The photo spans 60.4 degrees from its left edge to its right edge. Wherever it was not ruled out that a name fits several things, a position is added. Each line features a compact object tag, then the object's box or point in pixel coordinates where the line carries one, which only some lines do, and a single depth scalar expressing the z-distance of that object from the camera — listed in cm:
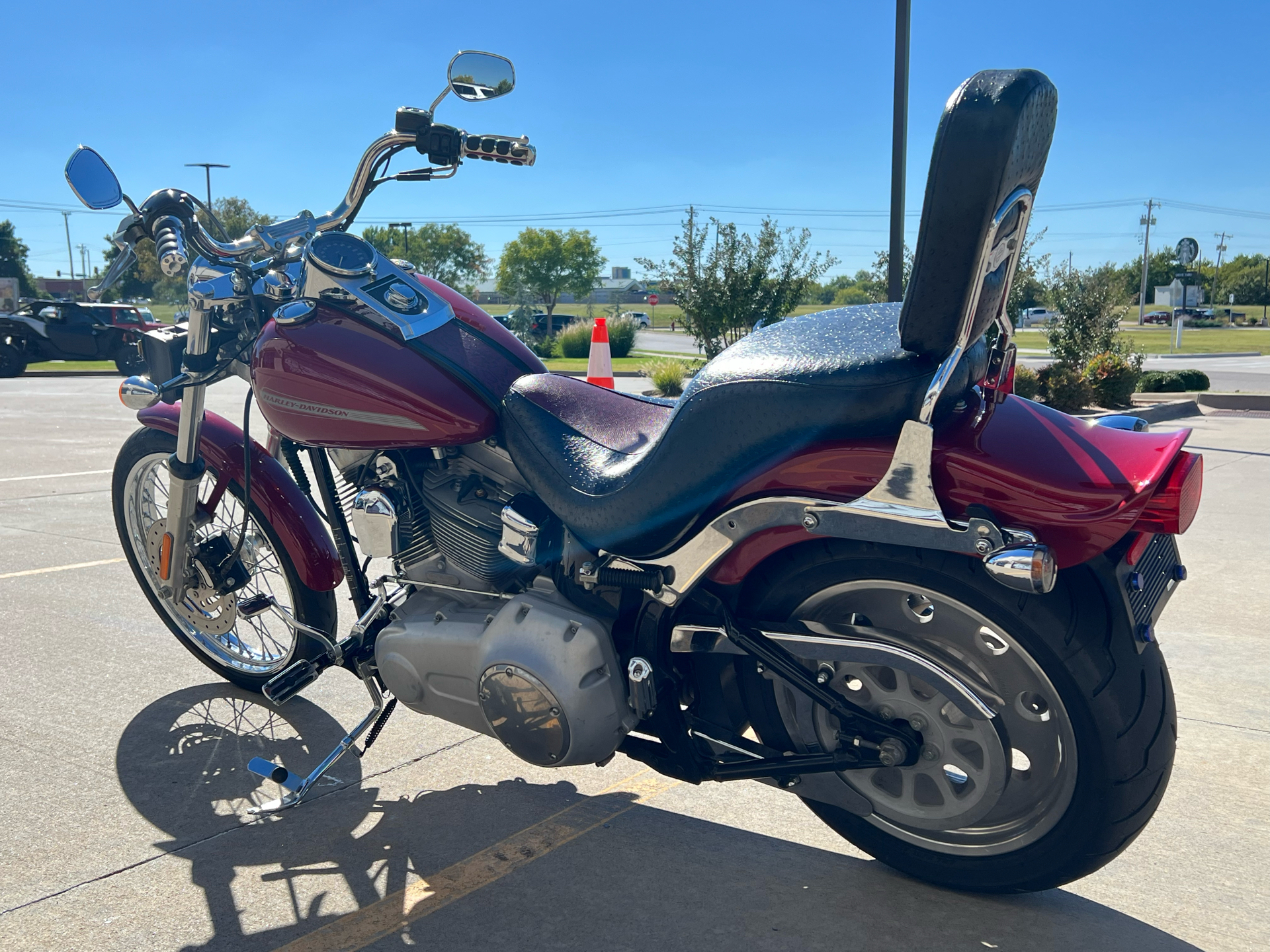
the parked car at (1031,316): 6782
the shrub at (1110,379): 1502
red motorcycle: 213
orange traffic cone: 870
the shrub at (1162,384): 1767
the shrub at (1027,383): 1413
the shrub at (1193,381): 1791
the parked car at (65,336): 2011
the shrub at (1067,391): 1438
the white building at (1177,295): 6933
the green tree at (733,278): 1652
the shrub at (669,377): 1661
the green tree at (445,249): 6575
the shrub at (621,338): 3344
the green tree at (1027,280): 1474
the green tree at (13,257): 6581
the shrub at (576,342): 3198
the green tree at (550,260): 7525
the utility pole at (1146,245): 5768
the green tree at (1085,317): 1597
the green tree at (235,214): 4844
